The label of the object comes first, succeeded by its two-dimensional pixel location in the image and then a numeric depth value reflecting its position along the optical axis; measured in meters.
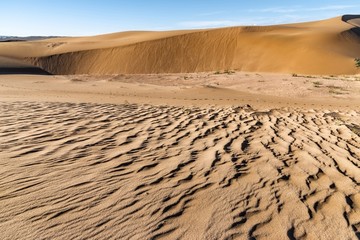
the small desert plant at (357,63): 23.47
